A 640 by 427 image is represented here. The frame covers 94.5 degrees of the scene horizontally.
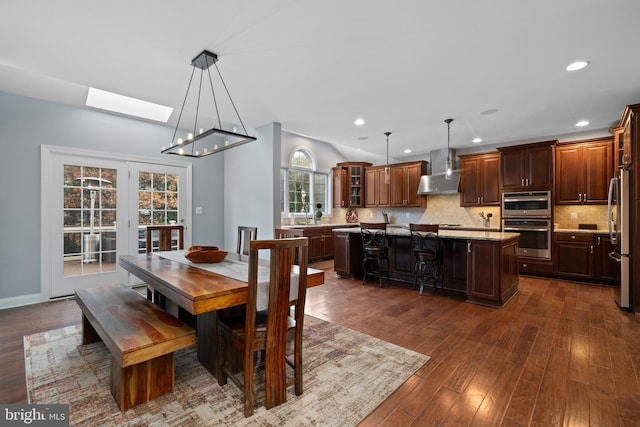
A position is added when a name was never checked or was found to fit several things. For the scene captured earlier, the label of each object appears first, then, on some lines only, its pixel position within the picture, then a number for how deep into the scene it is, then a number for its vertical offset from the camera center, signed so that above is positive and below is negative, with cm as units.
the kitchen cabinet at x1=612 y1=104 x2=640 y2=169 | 341 +99
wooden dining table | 168 -47
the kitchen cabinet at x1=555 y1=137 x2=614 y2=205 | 490 +70
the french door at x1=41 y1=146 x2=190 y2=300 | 394 +1
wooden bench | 172 -79
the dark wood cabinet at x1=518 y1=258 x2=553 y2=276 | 516 -97
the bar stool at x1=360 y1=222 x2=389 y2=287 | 457 -58
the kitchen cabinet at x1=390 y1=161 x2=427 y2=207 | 707 +71
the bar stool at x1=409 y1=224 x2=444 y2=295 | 409 -60
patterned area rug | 173 -119
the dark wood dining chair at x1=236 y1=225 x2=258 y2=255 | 353 -33
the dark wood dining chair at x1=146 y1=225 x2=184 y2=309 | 352 -32
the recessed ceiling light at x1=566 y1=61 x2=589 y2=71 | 288 +146
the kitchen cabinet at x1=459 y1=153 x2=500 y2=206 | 595 +68
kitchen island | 364 -70
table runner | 177 -45
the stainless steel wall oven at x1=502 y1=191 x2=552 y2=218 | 521 +14
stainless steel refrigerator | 354 -29
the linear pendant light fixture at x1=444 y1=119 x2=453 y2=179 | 477 +147
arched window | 705 +65
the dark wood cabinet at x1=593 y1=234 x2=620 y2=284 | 463 -80
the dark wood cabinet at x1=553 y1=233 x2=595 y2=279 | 481 -72
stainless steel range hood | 643 +76
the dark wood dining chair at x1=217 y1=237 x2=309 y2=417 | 168 -71
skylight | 411 +160
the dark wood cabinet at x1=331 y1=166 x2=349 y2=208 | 783 +67
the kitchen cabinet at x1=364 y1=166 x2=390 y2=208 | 758 +63
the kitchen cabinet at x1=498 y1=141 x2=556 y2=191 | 526 +84
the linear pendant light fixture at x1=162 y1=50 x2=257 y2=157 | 265 +145
